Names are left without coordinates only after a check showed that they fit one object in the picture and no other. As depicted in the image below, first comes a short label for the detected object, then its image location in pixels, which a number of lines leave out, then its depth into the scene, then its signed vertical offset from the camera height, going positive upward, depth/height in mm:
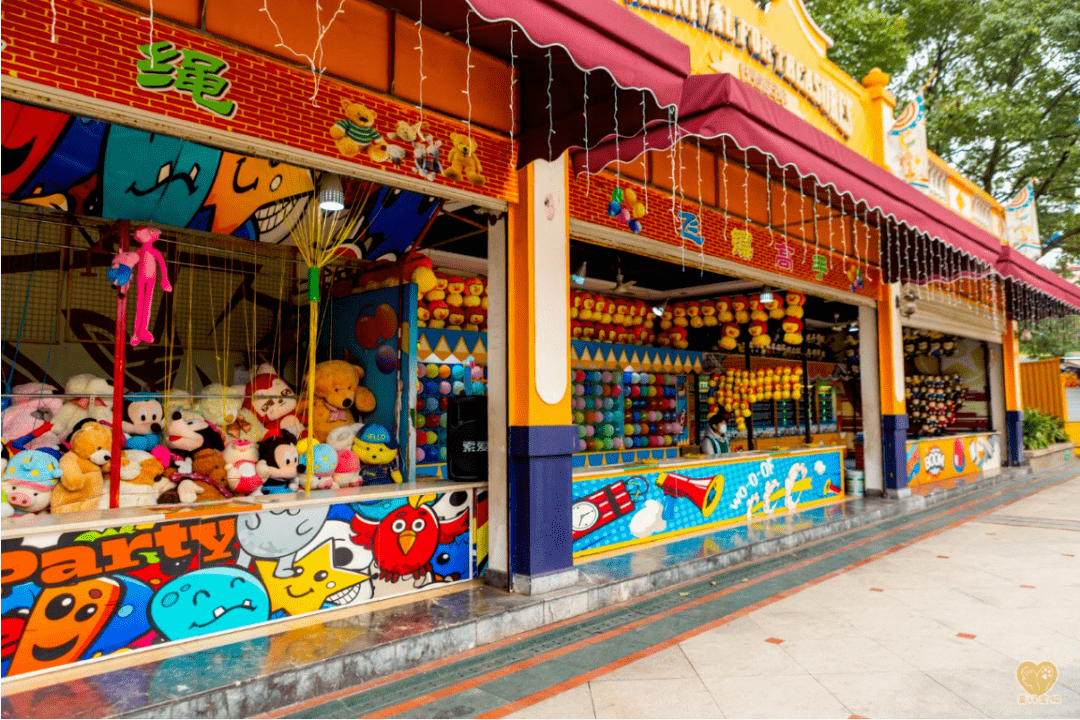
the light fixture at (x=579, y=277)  8798 +1733
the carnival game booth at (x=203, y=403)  3963 +77
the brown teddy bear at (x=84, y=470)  4766 -419
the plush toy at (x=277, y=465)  5957 -485
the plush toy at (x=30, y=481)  4547 -467
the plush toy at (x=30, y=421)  5137 -61
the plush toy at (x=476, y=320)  8977 +1215
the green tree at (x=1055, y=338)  25984 +2729
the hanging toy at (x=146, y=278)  4691 +979
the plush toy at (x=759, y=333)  10291 +1147
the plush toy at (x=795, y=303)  10055 +1562
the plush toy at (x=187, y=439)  5812 -242
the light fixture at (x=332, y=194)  5059 +1634
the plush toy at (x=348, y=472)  6266 -573
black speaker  5750 -328
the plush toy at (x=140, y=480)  5219 -536
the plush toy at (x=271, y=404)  6512 +71
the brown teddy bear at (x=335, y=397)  6758 +140
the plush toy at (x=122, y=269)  4852 +1037
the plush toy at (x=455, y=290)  8531 +1524
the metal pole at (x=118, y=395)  4840 +127
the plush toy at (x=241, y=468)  5711 -484
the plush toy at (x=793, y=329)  10133 +1181
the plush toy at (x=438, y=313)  8531 +1239
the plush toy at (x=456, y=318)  8820 +1209
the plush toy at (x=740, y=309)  10414 +1544
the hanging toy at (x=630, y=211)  6535 +1951
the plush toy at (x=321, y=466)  6074 -507
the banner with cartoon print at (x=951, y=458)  12625 -1096
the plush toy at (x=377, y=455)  6609 -439
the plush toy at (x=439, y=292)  8375 +1479
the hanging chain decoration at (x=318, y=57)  4348 +2306
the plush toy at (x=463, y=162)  5172 +1933
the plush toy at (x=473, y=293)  8703 +1516
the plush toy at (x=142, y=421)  5730 -78
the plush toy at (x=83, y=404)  5449 +72
